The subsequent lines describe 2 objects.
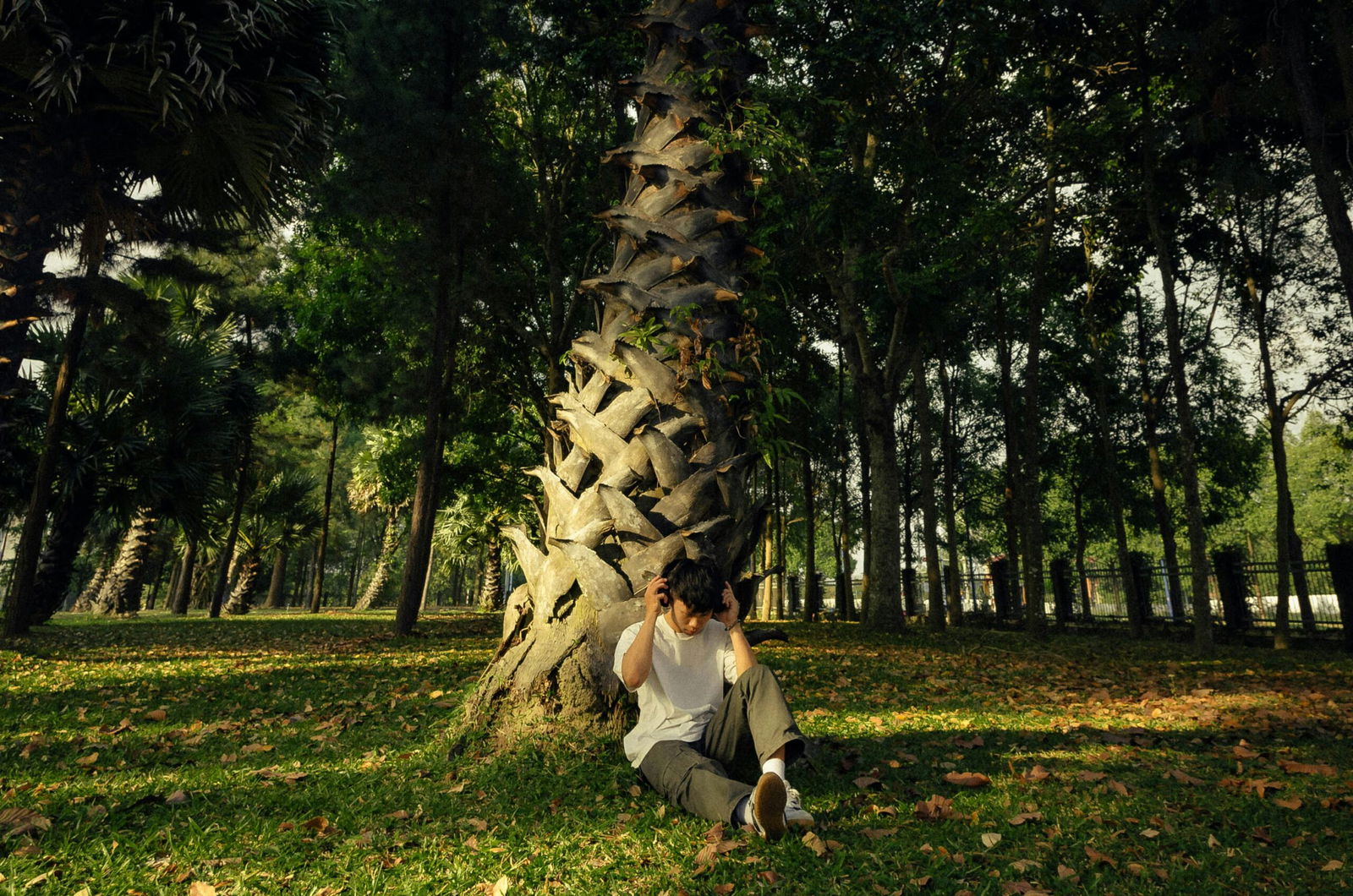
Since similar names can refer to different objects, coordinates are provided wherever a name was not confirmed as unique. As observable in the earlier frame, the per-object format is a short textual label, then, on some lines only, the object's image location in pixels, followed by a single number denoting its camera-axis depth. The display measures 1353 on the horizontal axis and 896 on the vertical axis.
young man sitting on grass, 3.08
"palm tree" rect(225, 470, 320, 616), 23.33
